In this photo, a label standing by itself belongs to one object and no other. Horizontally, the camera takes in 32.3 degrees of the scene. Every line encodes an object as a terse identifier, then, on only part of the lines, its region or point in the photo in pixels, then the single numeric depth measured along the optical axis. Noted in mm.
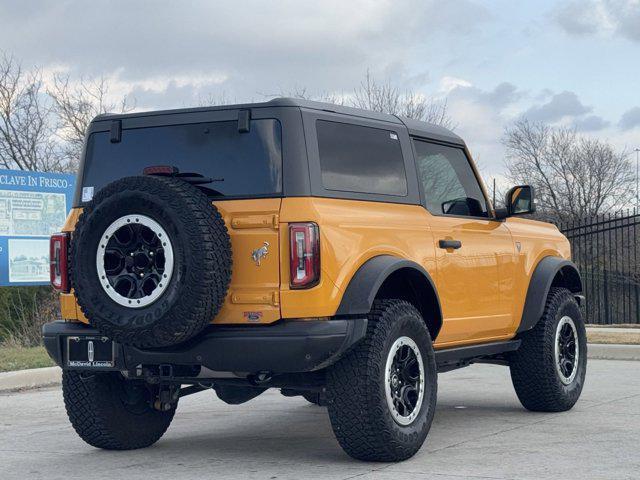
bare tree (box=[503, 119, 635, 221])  36875
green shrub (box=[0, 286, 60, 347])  16828
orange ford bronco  6152
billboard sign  16000
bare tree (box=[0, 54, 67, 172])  26531
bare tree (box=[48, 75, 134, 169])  26328
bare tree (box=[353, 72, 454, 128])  26825
